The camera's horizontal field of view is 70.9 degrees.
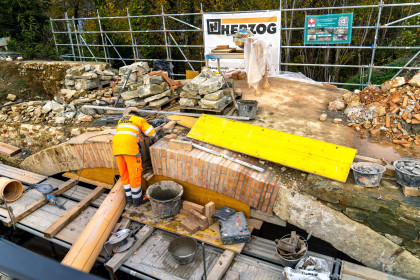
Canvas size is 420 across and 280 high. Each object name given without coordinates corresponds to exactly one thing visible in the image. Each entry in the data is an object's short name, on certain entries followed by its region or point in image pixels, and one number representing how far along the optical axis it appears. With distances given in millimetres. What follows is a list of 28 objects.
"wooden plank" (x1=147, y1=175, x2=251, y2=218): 5000
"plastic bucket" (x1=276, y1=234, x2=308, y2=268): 4023
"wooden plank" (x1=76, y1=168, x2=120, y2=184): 6129
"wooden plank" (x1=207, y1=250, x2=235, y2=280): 3969
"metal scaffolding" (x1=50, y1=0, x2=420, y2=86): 12518
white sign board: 8367
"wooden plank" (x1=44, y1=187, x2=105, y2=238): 4982
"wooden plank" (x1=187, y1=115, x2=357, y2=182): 4490
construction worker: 4957
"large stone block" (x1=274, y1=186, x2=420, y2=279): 4074
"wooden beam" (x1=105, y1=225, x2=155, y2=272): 4263
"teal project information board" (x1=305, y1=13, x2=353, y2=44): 7741
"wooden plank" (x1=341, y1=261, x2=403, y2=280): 3895
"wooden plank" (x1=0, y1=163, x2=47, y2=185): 6481
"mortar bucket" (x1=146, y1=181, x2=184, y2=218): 4929
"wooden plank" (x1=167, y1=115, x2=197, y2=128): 5984
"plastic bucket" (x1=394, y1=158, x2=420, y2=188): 3881
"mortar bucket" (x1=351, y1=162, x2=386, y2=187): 4100
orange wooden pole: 4191
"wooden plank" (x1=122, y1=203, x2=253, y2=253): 4504
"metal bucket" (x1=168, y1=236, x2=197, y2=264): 4478
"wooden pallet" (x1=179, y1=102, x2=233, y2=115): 6173
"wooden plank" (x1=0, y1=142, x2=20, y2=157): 7117
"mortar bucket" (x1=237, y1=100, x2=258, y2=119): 5926
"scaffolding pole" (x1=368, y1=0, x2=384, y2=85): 7212
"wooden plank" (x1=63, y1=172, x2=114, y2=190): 6180
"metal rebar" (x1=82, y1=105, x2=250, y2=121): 5961
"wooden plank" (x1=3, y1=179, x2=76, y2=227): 5352
